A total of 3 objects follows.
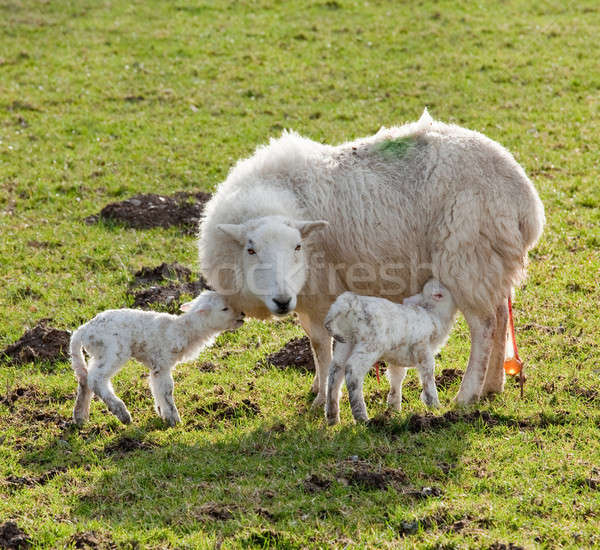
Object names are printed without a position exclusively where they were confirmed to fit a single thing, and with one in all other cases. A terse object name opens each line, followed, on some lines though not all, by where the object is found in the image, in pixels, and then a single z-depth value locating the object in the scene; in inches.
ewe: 557.9
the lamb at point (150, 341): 545.3
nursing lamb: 503.8
